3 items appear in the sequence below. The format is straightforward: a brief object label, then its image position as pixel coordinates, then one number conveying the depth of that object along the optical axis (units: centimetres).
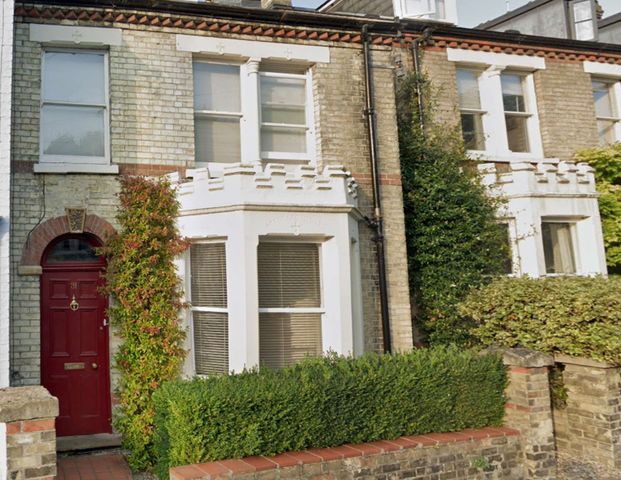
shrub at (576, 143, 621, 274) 1172
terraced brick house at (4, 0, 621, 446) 816
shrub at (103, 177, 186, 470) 794
